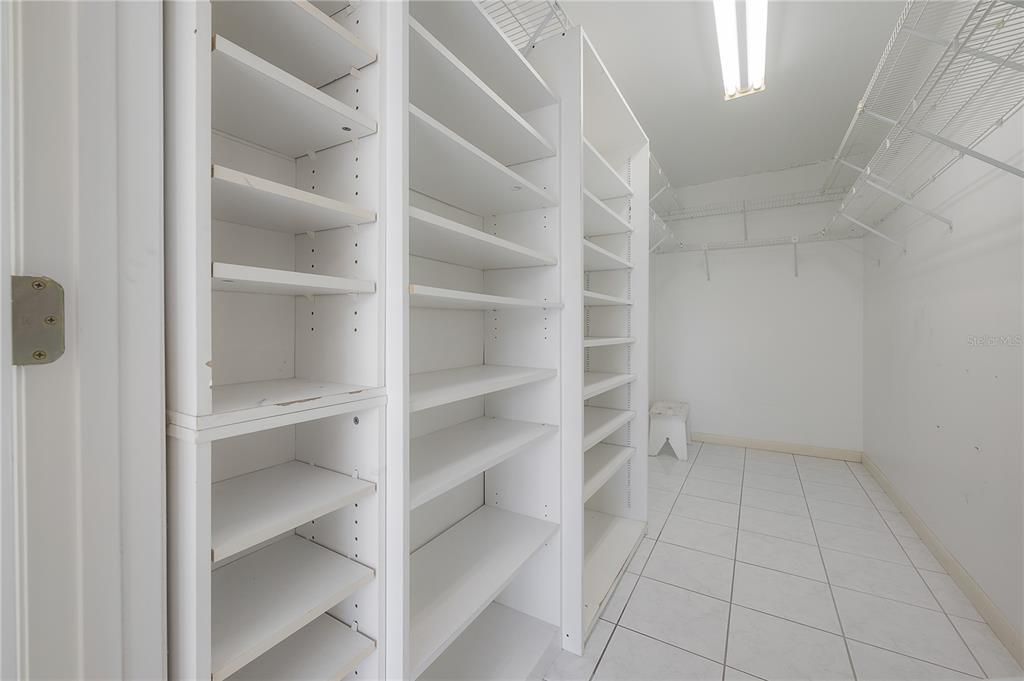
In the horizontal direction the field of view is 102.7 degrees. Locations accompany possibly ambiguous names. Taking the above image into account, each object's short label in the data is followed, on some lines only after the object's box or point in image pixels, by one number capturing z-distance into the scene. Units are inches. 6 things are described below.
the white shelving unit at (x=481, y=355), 43.2
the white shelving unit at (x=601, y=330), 59.4
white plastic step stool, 144.9
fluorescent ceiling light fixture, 62.2
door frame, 20.1
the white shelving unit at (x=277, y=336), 24.4
